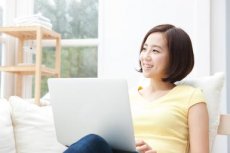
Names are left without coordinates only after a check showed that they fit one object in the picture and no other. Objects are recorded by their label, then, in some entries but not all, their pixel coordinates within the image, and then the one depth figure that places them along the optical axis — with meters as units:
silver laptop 1.84
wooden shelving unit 3.12
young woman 2.11
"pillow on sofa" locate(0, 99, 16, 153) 2.54
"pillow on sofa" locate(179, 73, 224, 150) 2.22
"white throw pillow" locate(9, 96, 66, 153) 2.63
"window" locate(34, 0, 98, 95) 3.47
